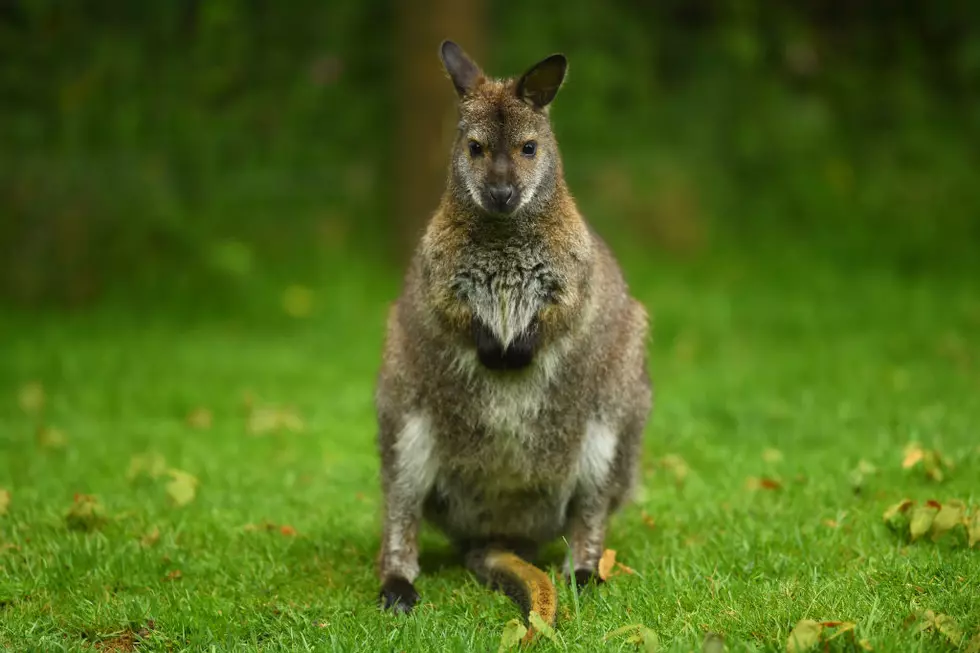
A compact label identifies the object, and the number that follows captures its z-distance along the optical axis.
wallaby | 8.41
